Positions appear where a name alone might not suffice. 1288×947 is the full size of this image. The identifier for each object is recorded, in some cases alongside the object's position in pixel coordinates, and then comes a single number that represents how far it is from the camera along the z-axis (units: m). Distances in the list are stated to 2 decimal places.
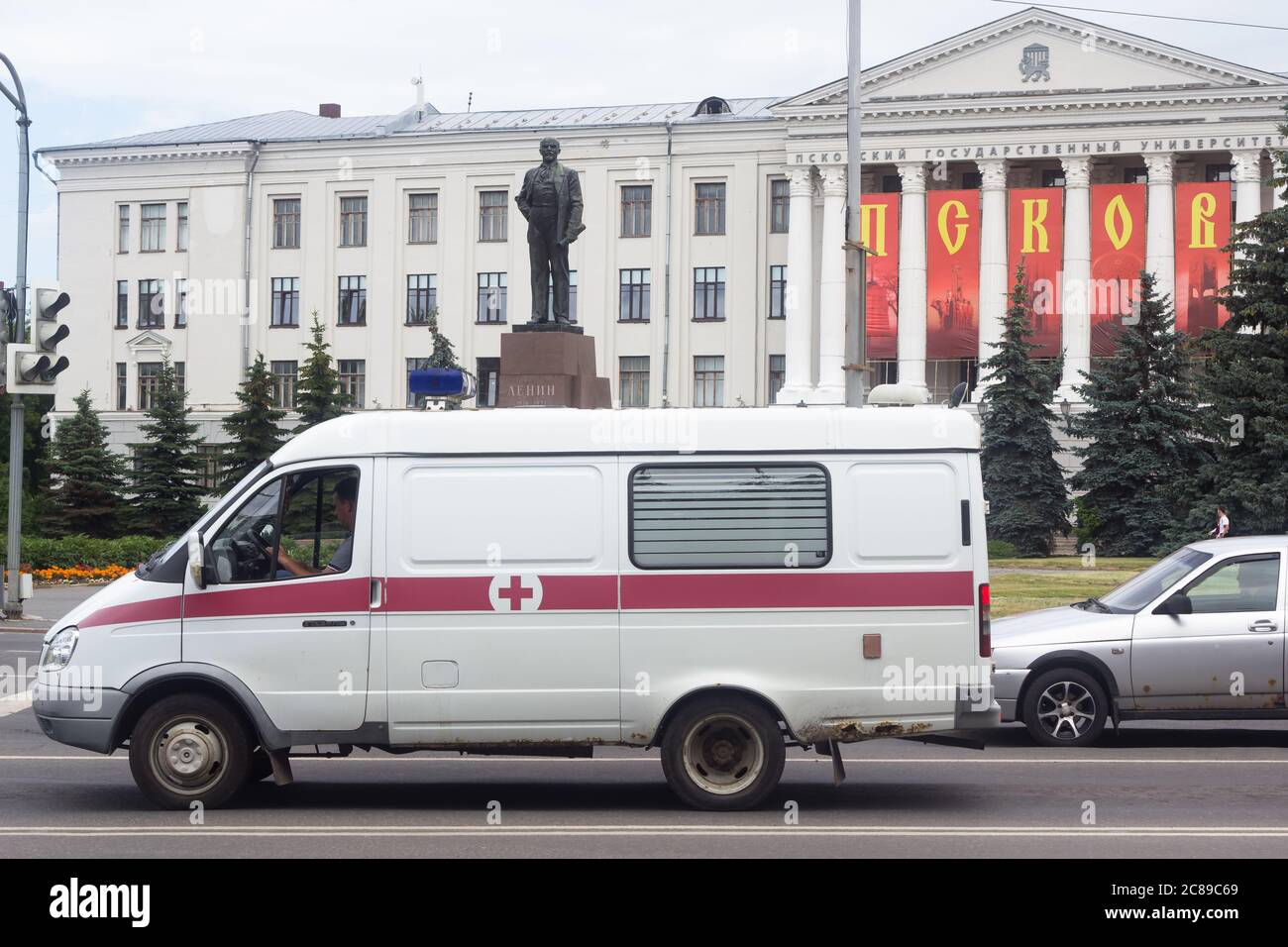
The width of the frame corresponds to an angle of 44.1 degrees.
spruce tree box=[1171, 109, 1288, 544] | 34.03
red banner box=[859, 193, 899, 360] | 60.44
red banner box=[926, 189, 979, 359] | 60.09
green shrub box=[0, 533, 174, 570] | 36.38
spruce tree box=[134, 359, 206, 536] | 54.75
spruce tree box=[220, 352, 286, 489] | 55.50
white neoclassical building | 59.72
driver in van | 9.62
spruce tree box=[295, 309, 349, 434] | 55.34
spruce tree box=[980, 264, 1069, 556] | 48.38
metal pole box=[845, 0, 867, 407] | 18.56
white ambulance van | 9.50
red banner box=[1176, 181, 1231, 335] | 56.56
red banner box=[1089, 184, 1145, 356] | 58.38
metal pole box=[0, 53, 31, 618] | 24.16
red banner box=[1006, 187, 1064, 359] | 58.81
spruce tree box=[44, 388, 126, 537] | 54.78
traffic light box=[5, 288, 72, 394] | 23.02
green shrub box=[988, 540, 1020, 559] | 47.03
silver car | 12.59
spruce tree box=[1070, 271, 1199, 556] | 46.56
